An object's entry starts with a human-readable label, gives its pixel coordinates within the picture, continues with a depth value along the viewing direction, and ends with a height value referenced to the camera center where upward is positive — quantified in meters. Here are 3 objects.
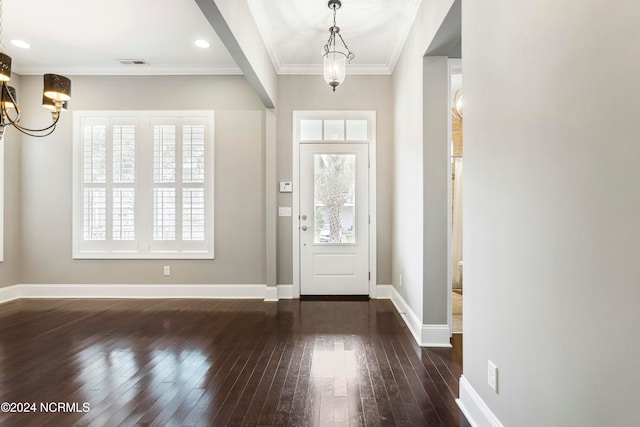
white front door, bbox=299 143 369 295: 4.54 -0.03
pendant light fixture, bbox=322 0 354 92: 2.99 +1.34
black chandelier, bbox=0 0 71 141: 2.41 +0.98
